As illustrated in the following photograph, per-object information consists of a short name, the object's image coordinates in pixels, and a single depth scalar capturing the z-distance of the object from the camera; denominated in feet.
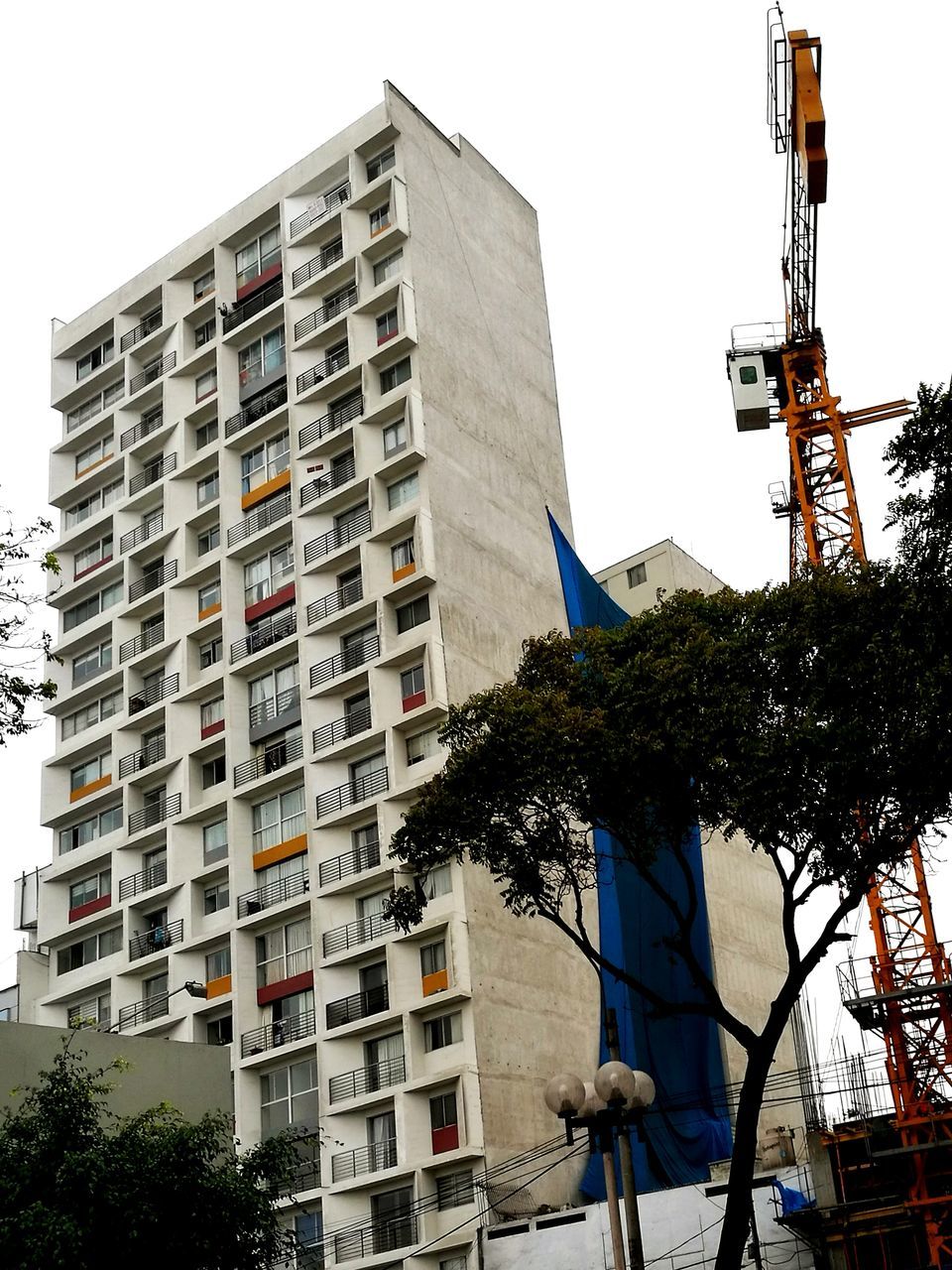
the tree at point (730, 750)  92.22
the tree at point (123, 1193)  78.12
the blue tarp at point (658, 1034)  171.42
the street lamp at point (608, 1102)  75.05
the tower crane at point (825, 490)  158.71
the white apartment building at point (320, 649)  167.32
